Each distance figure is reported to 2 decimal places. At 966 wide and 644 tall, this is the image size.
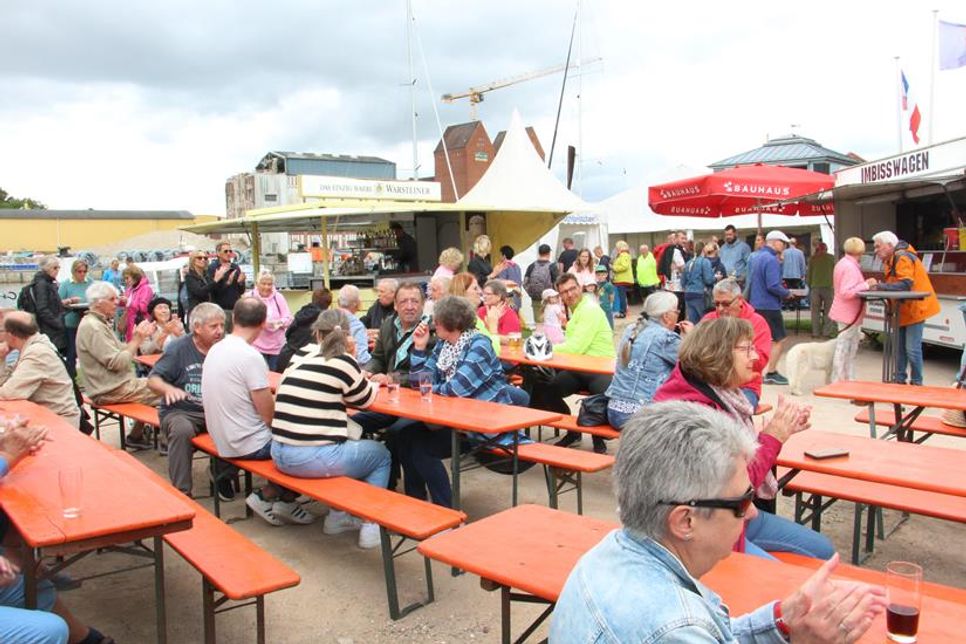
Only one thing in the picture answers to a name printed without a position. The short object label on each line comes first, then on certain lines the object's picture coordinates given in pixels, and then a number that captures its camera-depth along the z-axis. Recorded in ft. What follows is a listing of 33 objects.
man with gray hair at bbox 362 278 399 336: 21.94
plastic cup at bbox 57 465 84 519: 8.50
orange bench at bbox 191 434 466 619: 10.37
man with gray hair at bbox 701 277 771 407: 16.48
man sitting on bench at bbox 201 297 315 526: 14.02
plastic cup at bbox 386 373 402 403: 14.82
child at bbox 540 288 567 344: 24.48
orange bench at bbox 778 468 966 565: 10.63
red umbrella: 35.74
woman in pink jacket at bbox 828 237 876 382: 25.57
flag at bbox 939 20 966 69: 41.06
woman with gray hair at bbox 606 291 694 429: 14.19
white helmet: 19.34
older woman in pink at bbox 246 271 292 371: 25.41
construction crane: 214.07
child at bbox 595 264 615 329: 42.04
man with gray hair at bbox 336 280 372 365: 20.57
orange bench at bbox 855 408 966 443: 14.07
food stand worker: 41.60
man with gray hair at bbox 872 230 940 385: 24.09
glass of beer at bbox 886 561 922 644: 5.60
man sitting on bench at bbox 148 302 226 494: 15.87
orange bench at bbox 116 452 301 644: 9.01
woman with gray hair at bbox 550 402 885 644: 4.26
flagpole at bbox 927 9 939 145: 43.22
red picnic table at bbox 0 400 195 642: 8.08
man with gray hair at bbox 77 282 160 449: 18.51
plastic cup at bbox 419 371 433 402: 14.30
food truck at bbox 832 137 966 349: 28.84
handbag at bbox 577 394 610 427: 15.98
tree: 224.84
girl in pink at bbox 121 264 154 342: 29.86
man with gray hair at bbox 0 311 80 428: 15.38
